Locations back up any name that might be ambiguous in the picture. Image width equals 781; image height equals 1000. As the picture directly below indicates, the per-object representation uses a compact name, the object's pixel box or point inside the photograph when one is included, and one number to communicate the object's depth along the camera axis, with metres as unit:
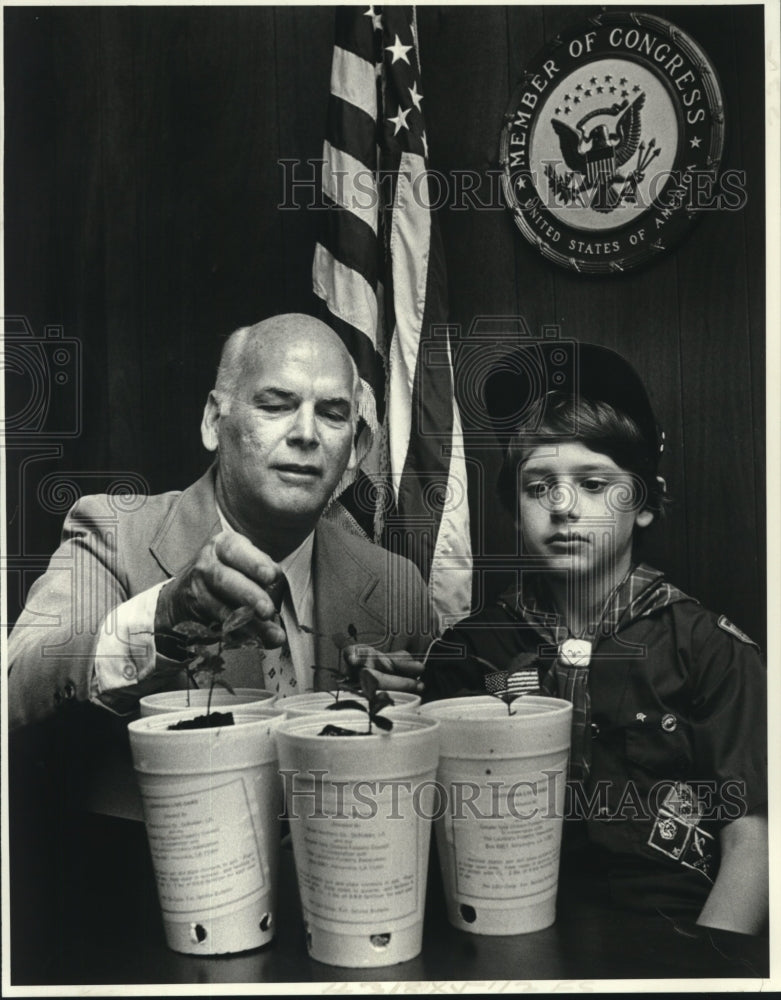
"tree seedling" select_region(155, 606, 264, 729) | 1.24
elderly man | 1.55
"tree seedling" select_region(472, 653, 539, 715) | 1.30
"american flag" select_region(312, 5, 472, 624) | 1.61
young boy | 1.49
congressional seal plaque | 1.61
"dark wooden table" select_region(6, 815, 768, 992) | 1.22
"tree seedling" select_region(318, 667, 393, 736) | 1.18
